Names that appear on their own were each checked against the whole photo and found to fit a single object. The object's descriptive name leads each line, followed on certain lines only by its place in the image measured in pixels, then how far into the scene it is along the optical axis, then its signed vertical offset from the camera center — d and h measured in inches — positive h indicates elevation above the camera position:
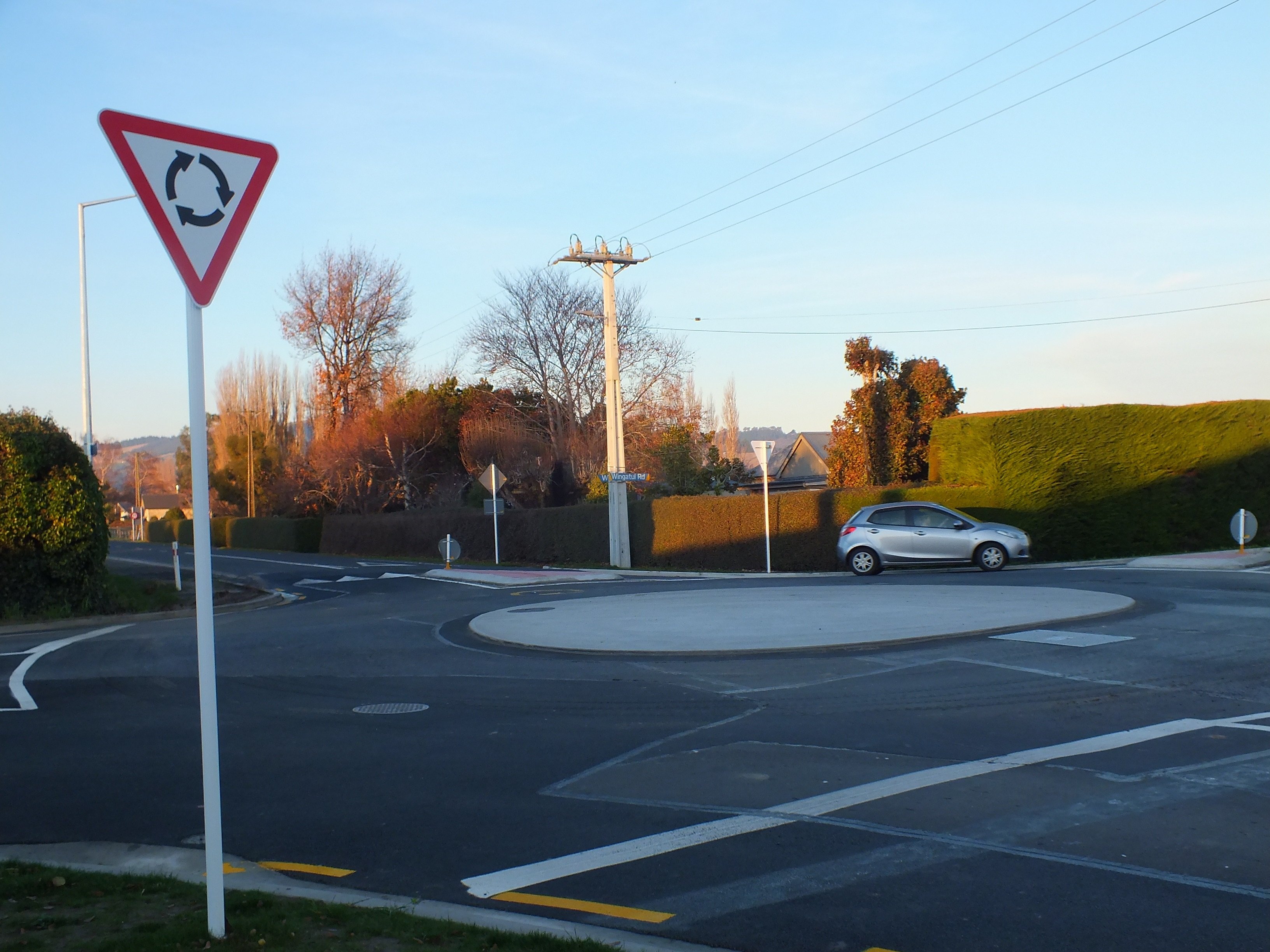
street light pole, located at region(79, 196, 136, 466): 1191.6 +170.8
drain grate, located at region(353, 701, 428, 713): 379.6 -74.8
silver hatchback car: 881.5 -45.6
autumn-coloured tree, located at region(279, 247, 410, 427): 2301.9 +380.0
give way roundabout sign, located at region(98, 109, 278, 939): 162.4 +47.0
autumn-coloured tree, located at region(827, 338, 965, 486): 1517.0 +108.7
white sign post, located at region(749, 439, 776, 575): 1053.2 +39.3
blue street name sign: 1272.1 +23.0
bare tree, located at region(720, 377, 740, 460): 3233.3 +215.3
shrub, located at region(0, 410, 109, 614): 744.3 -4.5
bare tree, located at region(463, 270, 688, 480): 1982.0 +268.2
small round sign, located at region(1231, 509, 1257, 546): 846.5 -38.4
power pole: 1284.4 +57.3
